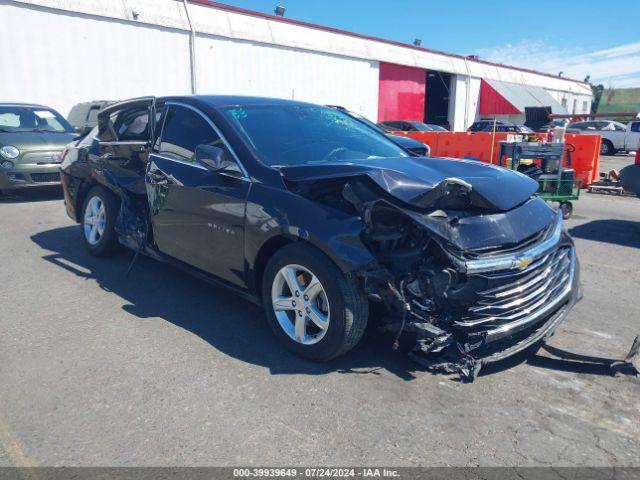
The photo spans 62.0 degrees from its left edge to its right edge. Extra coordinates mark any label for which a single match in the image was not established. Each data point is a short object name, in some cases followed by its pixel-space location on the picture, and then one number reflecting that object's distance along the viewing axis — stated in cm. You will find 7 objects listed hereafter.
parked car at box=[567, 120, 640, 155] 2456
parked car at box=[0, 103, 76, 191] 938
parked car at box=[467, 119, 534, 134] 2723
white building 1731
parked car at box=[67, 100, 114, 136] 1398
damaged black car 307
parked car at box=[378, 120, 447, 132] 2522
